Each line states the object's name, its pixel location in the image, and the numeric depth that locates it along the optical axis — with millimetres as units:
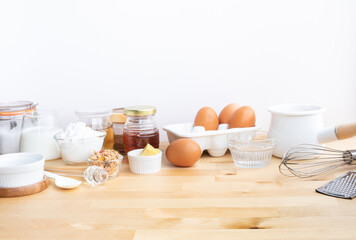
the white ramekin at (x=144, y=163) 1092
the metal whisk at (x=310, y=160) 1068
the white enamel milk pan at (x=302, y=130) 1125
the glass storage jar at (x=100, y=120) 1276
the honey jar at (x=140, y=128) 1205
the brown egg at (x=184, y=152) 1109
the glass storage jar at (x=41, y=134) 1210
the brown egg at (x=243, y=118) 1214
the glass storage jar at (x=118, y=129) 1307
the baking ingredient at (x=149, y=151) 1102
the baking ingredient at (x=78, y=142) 1155
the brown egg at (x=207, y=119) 1251
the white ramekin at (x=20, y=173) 943
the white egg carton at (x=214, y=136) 1183
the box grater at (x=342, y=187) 888
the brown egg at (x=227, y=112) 1282
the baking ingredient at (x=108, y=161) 1060
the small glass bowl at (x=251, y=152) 1122
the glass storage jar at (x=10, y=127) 1245
